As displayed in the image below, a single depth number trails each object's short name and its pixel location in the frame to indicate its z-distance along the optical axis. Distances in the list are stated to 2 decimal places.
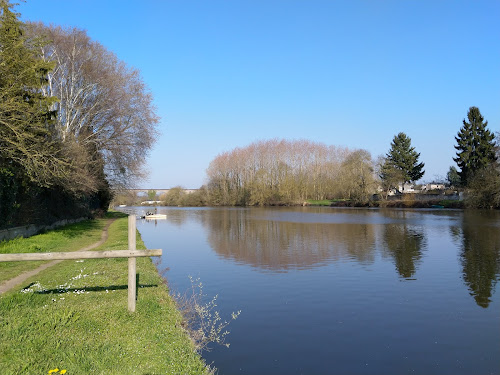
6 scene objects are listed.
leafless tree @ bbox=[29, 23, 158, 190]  25.94
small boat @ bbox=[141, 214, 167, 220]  46.67
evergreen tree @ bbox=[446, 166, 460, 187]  98.86
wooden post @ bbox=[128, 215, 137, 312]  6.42
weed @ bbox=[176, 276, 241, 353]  6.91
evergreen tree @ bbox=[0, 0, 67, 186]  12.73
